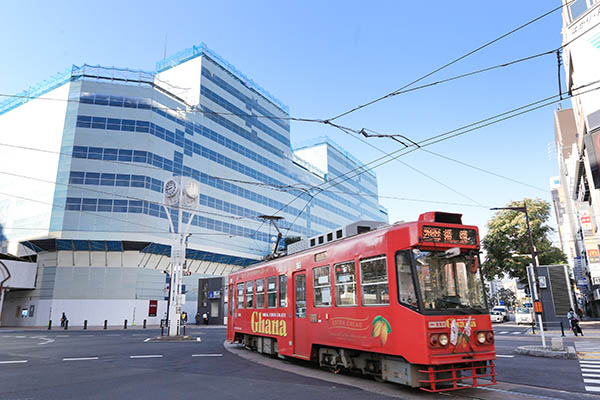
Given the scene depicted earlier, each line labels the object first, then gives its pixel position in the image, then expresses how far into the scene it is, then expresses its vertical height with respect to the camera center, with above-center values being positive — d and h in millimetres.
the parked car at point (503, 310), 46419 -1016
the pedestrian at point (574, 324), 23141 -1332
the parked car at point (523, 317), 39906 -1534
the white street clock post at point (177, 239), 23500 +4040
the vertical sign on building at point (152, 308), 44375 +88
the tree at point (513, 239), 37156 +5710
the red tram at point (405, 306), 7516 -40
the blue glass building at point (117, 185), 41969 +13639
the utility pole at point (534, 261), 18953 +1944
